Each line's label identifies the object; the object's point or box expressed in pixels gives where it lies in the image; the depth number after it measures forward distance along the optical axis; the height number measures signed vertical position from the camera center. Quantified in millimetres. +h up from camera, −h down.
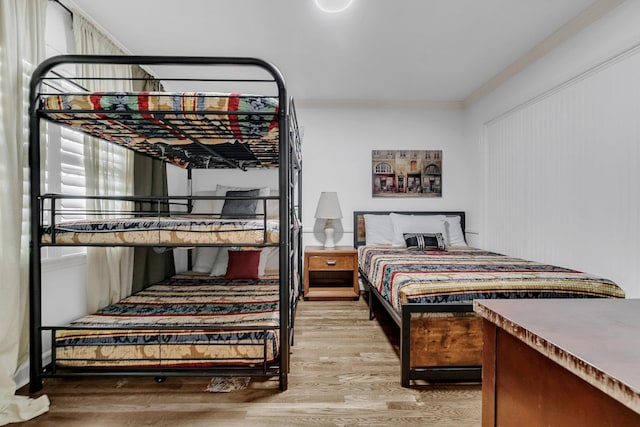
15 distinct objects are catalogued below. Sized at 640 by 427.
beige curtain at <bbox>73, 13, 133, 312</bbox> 2385 +279
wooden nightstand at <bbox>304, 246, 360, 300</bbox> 3646 -615
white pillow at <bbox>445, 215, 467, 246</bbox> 3969 -266
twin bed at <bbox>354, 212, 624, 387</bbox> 1868 -515
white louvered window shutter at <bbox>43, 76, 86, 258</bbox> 2146 +293
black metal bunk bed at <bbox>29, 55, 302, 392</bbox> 1691 +329
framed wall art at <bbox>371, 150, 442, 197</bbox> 4199 +486
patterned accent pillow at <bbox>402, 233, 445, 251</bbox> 3588 -327
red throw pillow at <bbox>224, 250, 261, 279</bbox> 3286 -534
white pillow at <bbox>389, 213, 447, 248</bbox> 3838 -163
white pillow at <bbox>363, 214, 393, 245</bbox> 3971 -215
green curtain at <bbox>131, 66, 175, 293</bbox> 2916 +197
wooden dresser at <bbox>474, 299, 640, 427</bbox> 445 -230
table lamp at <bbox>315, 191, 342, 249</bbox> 3803 +16
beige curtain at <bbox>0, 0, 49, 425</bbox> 1645 +58
